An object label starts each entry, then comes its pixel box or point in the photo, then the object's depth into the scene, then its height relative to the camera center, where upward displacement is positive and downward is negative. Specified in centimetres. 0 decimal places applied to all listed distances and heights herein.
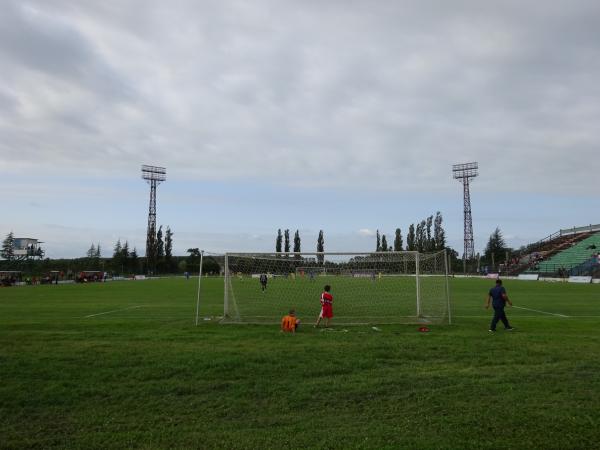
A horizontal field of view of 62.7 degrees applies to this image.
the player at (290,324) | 1303 -117
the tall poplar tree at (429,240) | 10404 +855
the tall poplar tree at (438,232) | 10472 +1029
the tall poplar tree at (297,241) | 11912 +932
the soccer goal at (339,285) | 1645 -22
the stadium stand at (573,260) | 5221 +260
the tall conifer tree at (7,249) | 9323 +581
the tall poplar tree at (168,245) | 10804 +755
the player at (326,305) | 1389 -71
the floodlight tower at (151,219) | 9088 +1109
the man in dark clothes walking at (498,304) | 1298 -63
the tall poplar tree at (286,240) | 11844 +947
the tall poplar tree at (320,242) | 11994 +915
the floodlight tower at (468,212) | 8762 +1210
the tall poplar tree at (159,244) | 10554 +750
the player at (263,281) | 2188 -7
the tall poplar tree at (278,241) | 11844 +925
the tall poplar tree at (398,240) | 10900 +879
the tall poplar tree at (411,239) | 10744 +883
